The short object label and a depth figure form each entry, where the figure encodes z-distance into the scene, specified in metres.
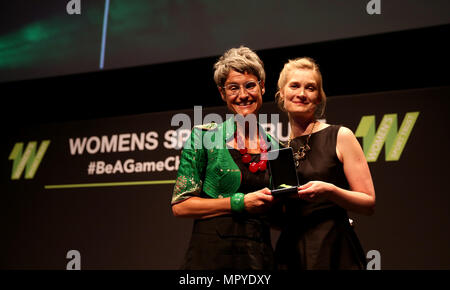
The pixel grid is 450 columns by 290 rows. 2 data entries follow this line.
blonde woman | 1.58
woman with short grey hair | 1.54
